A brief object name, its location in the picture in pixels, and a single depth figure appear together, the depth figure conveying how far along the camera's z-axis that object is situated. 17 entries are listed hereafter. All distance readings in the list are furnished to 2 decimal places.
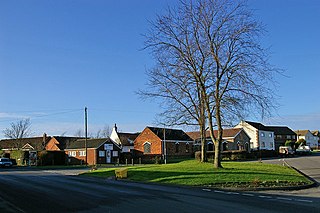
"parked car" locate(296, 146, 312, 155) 74.81
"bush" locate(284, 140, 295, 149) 86.61
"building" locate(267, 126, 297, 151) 101.78
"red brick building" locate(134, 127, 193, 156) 66.81
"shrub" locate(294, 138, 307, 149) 91.19
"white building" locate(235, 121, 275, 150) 88.44
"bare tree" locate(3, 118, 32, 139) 86.62
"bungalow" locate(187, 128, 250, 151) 78.57
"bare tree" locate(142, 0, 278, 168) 27.58
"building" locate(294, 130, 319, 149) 136.16
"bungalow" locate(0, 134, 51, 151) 86.06
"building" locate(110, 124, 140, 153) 81.06
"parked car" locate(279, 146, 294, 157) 68.72
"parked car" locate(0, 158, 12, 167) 56.84
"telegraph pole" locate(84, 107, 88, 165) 53.84
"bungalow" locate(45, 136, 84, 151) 80.97
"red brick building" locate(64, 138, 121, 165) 63.75
